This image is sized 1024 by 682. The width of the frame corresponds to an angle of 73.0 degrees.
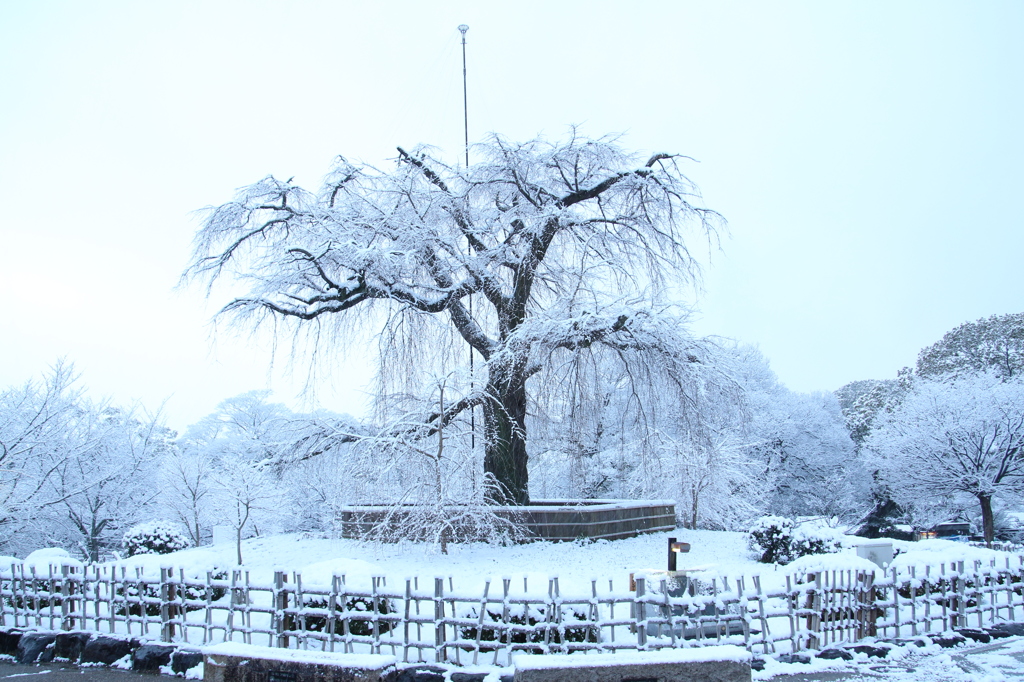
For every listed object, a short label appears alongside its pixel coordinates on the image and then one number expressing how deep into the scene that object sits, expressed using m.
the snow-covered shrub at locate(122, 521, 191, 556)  14.35
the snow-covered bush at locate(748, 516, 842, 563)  12.18
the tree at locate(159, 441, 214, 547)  25.77
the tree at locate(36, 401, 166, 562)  22.41
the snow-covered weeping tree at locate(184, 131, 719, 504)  13.81
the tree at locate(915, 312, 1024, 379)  34.66
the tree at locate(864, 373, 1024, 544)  23.95
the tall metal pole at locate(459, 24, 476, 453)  14.01
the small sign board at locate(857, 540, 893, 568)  9.57
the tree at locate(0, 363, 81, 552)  18.00
